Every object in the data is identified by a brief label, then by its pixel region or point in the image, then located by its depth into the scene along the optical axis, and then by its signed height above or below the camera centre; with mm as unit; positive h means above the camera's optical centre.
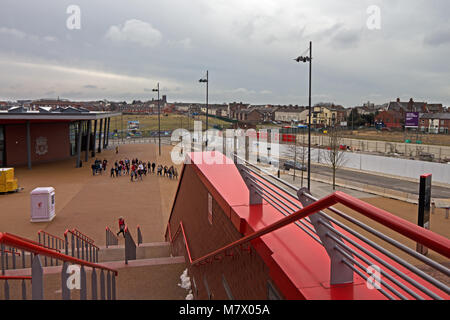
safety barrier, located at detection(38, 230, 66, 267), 12242 -4276
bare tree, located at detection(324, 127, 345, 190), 28066 -2660
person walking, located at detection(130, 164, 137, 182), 27098 -3761
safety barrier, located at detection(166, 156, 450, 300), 1667 -724
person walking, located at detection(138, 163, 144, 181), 27406 -3619
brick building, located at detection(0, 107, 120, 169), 31125 -1168
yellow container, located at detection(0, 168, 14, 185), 21938 -3236
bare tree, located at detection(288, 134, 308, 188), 37656 -2905
